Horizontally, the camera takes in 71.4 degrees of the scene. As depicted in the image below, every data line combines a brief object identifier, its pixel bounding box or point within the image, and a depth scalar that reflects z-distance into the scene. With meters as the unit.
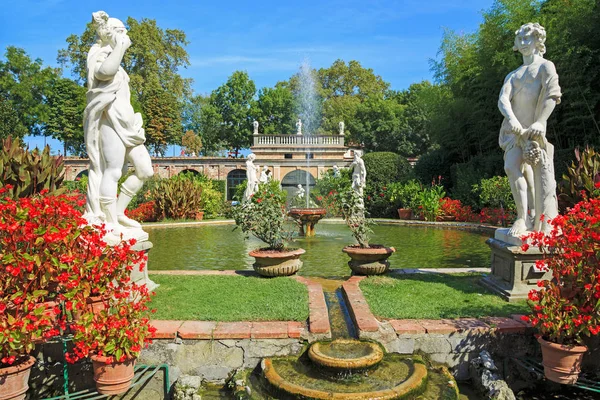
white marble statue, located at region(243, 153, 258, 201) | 14.10
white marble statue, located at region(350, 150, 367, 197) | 13.68
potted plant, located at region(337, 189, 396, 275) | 5.54
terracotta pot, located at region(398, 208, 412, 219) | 15.90
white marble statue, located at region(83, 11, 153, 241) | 4.31
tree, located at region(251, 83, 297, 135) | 36.81
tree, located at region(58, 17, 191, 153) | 31.75
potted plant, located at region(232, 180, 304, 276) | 5.44
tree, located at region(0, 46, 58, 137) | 31.52
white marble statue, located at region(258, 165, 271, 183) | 15.97
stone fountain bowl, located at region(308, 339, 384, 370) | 2.96
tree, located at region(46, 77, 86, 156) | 34.09
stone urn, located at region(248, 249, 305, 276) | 5.39
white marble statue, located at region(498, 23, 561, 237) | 4.50
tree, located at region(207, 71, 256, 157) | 37.50
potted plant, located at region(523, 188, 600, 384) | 2.93
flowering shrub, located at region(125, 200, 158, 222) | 15.78
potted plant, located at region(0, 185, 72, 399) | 2.65
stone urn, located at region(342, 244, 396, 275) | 5.51
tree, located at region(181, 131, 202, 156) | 39.41
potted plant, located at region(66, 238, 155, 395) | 2.78
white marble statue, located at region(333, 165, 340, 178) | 17.51
